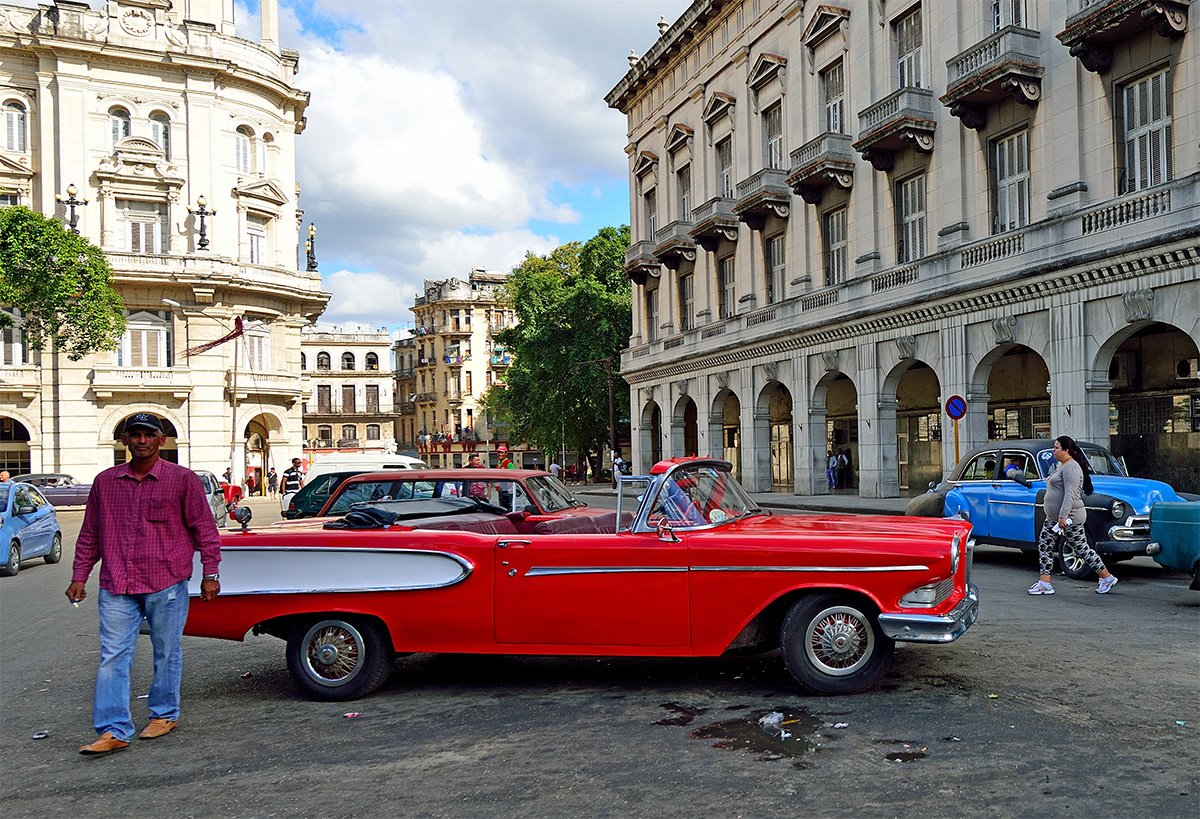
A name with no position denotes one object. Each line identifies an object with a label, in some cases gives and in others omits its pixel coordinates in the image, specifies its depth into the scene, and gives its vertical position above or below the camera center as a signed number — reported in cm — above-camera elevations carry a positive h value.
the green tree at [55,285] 3322 +608
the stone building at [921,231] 2022 +542
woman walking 1098 -94
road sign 2317 +64
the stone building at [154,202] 4384 +1158
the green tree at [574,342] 5228 +542
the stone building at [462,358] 9794 +879
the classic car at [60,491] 3697 -122
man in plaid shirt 571 -63
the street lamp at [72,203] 4359 +1113
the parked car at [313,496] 1609 -73
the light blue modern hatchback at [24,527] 1617 -117
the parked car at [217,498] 2149 -96
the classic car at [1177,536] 995 -109
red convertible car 632 -96
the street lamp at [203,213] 4559 +1104
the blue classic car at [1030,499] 1207 -89
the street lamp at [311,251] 5216 +1052
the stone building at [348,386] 9644 +625
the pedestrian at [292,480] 3415 -98
